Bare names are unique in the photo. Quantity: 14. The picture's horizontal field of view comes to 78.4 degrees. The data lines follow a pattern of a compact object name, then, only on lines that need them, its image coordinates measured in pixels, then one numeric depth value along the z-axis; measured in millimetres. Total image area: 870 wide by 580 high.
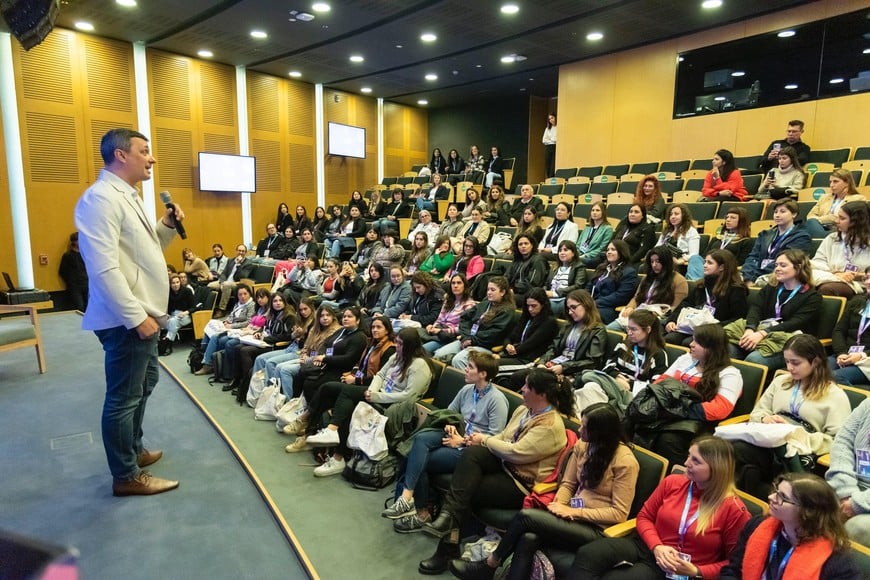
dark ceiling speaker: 4090
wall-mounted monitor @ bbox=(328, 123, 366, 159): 11742
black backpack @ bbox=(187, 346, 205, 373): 5426
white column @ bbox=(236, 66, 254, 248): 10172
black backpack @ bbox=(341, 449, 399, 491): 3127
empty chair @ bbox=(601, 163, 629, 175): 8508
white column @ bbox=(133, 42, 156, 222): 8742
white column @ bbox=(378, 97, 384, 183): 12992
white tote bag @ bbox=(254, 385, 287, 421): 4145
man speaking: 2148
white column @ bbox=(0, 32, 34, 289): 7520
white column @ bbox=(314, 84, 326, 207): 11531
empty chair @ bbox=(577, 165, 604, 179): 8867
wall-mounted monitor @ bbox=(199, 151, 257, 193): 9711
